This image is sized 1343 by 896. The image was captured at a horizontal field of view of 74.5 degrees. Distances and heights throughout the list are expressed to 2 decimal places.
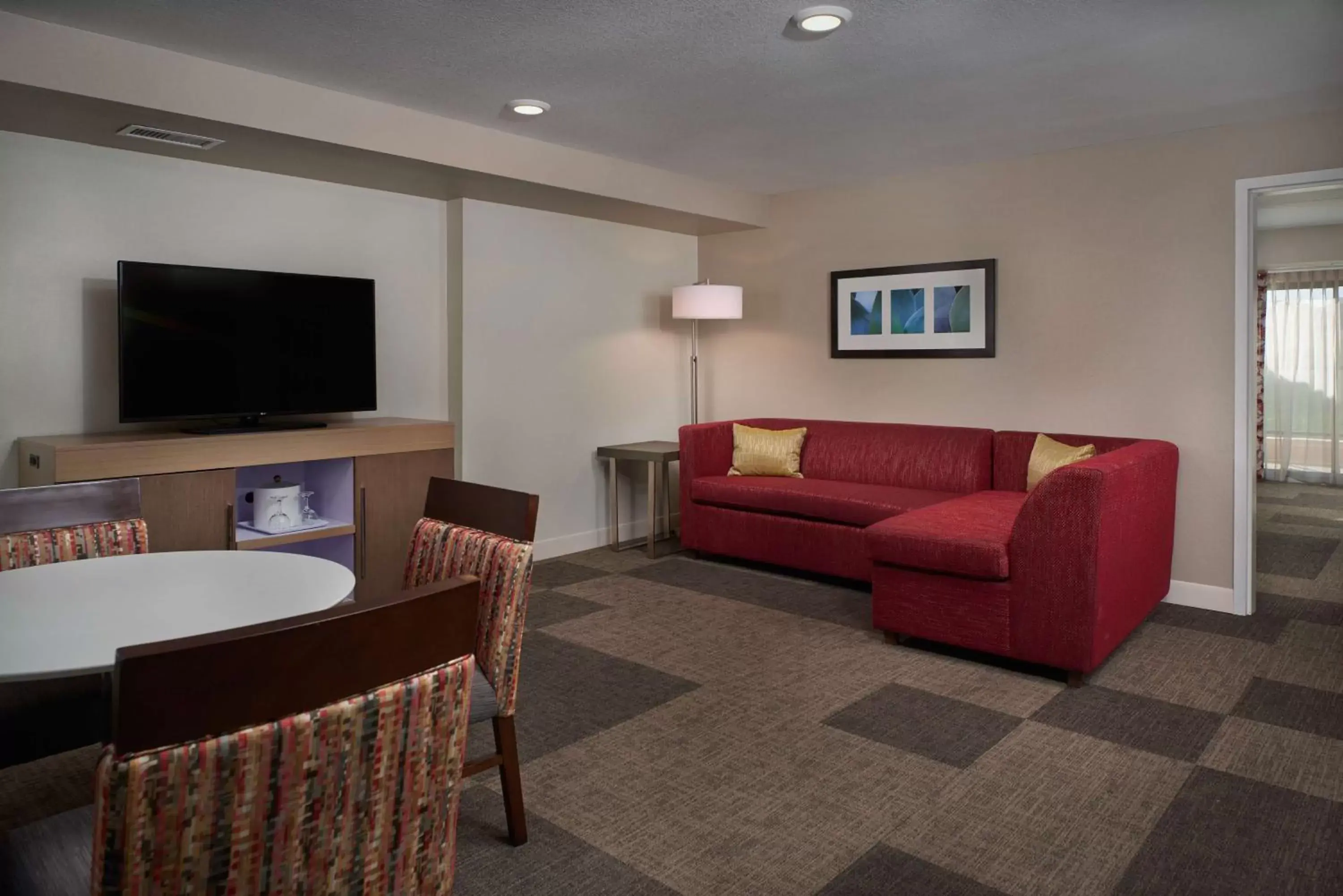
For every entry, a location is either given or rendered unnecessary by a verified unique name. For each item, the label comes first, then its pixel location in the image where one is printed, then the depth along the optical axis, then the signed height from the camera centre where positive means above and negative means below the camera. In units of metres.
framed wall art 4.81 +0.66
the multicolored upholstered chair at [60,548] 1.87 -0.31
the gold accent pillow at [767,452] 5.21 -0.15
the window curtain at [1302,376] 8.02 +0.45
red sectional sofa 3.14 -0.46
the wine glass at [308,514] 3.93 -0.38
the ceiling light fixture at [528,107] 3.73 +1.36
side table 5.21 -0.22
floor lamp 5.34 +0.76
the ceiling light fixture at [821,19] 2.77 +1.30
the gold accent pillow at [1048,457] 4.10 -0.15
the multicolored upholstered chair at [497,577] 2.03 -0.36
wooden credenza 3.24 -0.19
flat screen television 3.48 +0.37
